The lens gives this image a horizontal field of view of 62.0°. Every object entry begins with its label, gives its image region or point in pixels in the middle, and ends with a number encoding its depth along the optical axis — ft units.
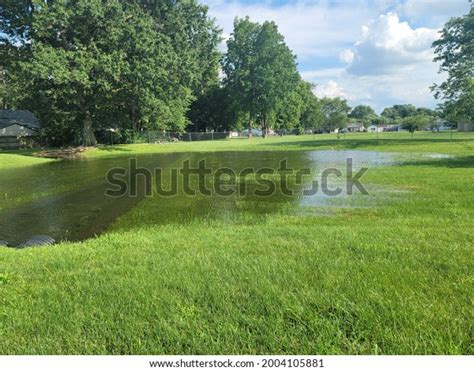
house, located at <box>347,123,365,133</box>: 432.82
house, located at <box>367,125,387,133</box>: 418.31
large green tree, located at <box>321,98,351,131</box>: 349.61
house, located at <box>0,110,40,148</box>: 145.28
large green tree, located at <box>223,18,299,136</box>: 204.74
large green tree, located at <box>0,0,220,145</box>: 97.35
